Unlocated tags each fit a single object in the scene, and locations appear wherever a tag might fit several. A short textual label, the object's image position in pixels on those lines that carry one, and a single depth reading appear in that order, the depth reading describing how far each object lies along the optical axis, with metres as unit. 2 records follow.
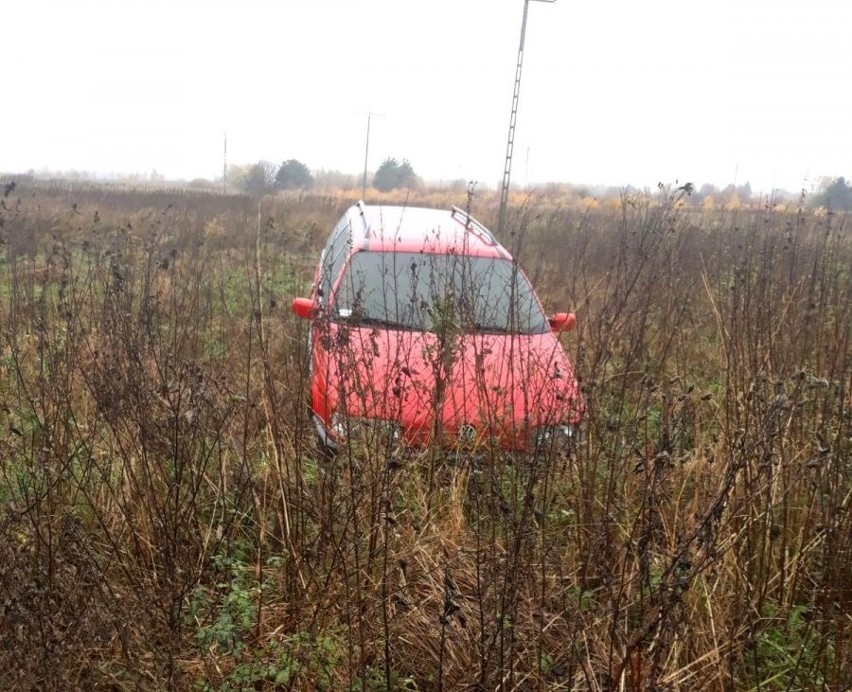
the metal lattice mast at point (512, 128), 12.48
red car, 2.62
